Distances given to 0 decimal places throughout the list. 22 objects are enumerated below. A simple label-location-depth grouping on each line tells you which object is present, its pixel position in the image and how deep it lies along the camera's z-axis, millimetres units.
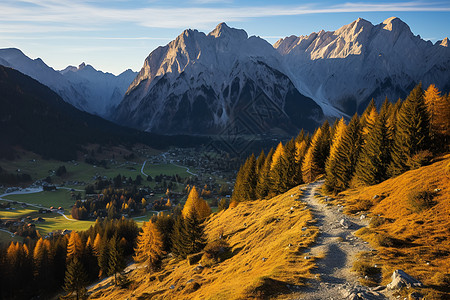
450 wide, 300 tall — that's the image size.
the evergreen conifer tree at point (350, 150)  58344
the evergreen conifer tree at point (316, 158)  73500
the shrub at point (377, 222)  34344
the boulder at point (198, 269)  40788
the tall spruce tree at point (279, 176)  75769
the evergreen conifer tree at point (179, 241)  56659
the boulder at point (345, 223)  36000
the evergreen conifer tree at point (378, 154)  51250
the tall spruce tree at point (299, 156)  78500
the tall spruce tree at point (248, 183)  89938
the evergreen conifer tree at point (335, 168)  58594
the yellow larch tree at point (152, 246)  61688
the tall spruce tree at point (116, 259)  65688
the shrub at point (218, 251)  43500
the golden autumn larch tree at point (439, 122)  47906
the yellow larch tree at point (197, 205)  95500
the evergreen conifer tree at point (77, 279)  63844
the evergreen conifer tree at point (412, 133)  47031
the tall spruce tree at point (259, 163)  90625
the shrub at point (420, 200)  33219
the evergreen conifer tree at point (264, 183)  81562
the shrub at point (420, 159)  45031
